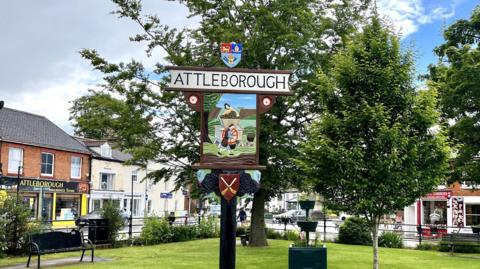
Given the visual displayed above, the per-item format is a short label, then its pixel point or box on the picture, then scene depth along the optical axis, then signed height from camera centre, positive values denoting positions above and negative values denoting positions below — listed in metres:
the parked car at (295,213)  52.13 -3.14
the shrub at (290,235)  22.95 -2.37
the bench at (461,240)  19.78 -2.11
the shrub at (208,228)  23.95 -2.22
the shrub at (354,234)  22.25 -2.17
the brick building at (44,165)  35.00 +1.28
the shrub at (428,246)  21.04 -2.54
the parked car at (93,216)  19.19 -2.05
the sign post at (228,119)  7.80 +1.06
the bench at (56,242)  12.69 -1.68
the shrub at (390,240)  21.61 -2.38
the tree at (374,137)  9.77 +1.03
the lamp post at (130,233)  19.66 -2.05
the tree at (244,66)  17.52 +4.19
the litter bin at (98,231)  17.91 -1.82
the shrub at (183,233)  21.75 -2.27
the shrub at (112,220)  18.39 -1.45
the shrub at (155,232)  20.08 -2.07
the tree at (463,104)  18.25 +3.30
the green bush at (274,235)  24.12 -2.48
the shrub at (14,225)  14.57 -1.34
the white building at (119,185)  45.44 -0.29
